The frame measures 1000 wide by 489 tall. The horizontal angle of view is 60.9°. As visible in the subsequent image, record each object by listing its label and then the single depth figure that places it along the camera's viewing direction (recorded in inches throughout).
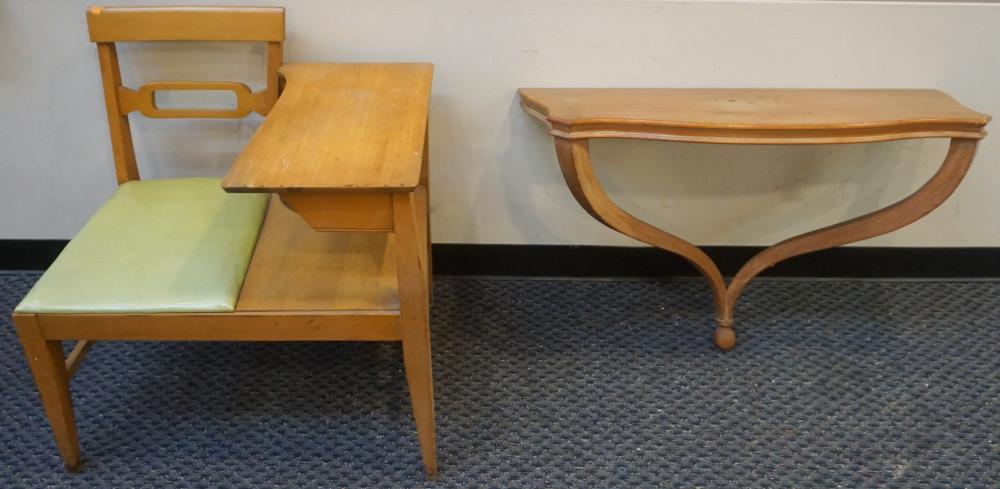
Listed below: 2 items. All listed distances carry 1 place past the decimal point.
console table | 71.4
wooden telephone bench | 54.6
